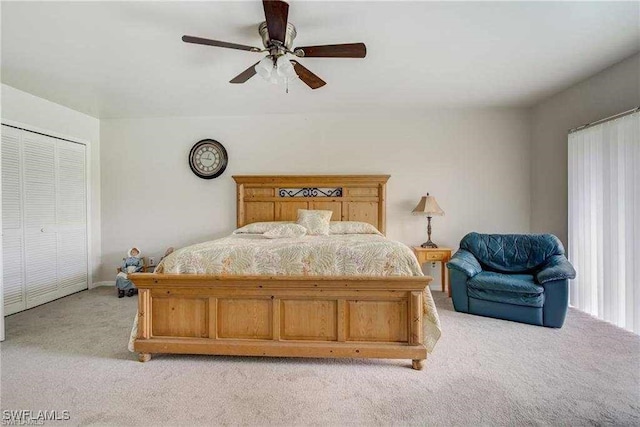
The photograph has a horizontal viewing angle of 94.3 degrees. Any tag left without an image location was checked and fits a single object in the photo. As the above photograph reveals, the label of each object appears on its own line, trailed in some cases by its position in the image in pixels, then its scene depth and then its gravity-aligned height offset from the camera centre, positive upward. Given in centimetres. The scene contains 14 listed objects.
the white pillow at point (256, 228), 381 -19
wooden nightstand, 386 -55
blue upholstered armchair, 285 -69
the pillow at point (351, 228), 374 -20
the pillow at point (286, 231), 325 -21
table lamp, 394 +4
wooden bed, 218 -78
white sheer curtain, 265 -9
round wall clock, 440 +83
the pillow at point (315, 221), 362 -10
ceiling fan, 193 +113
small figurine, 394 -76
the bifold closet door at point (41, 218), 332 -4
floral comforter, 224 -37
